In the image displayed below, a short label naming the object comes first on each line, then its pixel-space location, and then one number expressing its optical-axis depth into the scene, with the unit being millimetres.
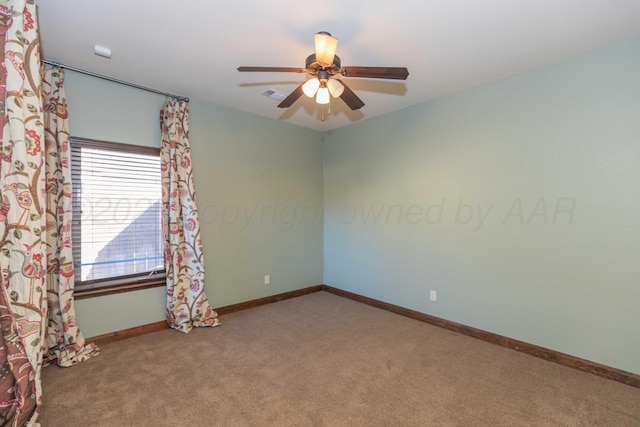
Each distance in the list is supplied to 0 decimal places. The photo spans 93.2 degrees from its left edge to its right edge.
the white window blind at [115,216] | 2900
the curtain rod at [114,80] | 2693
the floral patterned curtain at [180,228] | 3264
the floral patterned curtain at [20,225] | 1595
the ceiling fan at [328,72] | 1909
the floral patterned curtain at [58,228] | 2586
